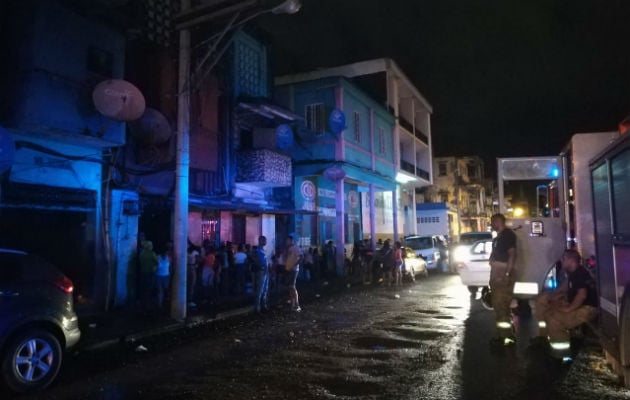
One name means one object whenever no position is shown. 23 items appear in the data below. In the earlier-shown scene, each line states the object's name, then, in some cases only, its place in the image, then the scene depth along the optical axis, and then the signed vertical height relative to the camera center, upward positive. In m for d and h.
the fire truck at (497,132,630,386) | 5.01 +0.13
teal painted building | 22.17 +3.79
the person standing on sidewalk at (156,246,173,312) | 12.03 -0.91
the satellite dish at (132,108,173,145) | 13.27 +2.95
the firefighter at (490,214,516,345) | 7.43 -0.83
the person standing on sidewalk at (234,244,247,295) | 15.34 -1.08
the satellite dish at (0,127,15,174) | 8.95 +1.65
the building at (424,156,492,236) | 55.12 +5.06
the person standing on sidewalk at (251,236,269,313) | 11.88 -0.97
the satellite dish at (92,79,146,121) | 10.97 +3.13
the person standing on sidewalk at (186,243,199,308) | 12.94 -1.05
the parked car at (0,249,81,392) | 5.75 -1.00
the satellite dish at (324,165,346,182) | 21.14 +2.61
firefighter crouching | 6.40 -1.02
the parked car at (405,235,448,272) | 23.59 -0.85
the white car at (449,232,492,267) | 22.54 -0.26
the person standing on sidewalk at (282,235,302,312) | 11.91 -0.72
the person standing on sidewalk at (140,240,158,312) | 11.94 -0.82
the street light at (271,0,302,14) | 10.02 +4.66
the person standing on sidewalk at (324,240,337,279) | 21.03 -1.09
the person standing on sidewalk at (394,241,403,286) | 17.83 -1.06
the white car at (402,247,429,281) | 19.69 -1.35
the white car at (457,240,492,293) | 12.54 -0.91
